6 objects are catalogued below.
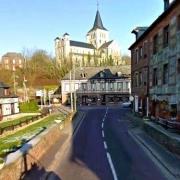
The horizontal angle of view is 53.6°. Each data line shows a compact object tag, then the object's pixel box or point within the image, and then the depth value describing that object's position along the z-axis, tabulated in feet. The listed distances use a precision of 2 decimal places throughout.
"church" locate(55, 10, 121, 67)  264.64
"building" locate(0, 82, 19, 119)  93.65
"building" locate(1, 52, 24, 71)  253.87
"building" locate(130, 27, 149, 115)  70.13
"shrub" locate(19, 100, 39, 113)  114.66
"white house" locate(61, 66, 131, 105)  148.02
